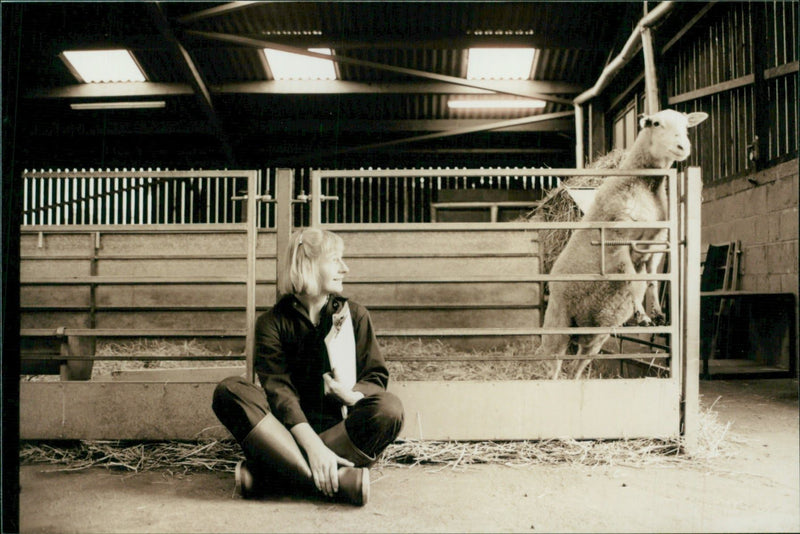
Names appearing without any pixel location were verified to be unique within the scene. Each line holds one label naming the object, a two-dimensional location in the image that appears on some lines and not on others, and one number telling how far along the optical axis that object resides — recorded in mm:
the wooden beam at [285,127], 10891
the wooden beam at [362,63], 8086
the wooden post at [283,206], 3150
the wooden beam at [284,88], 9648
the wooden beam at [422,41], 8758
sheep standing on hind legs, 3859
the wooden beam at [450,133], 10336
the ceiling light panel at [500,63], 9375
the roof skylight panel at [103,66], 9234
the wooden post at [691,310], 3094
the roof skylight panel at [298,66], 9312
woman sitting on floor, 2303
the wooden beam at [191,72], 7539
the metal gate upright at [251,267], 3043
